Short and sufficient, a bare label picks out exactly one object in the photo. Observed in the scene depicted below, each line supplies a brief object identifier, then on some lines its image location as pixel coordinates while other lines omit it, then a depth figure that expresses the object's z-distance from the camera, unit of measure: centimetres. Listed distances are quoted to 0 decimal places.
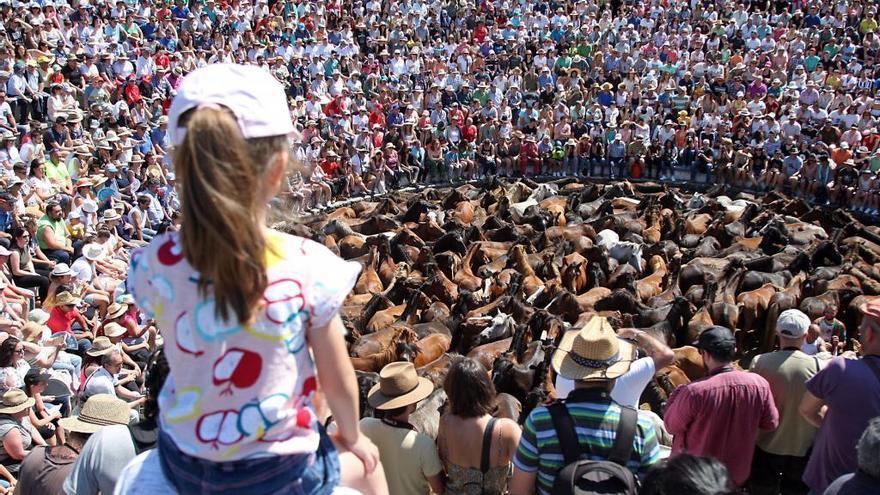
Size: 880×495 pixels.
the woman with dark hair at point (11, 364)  667
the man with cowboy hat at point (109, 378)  737
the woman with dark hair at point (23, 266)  1115
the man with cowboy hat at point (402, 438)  447
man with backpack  331
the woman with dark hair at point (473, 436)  433
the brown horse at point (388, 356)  1008
